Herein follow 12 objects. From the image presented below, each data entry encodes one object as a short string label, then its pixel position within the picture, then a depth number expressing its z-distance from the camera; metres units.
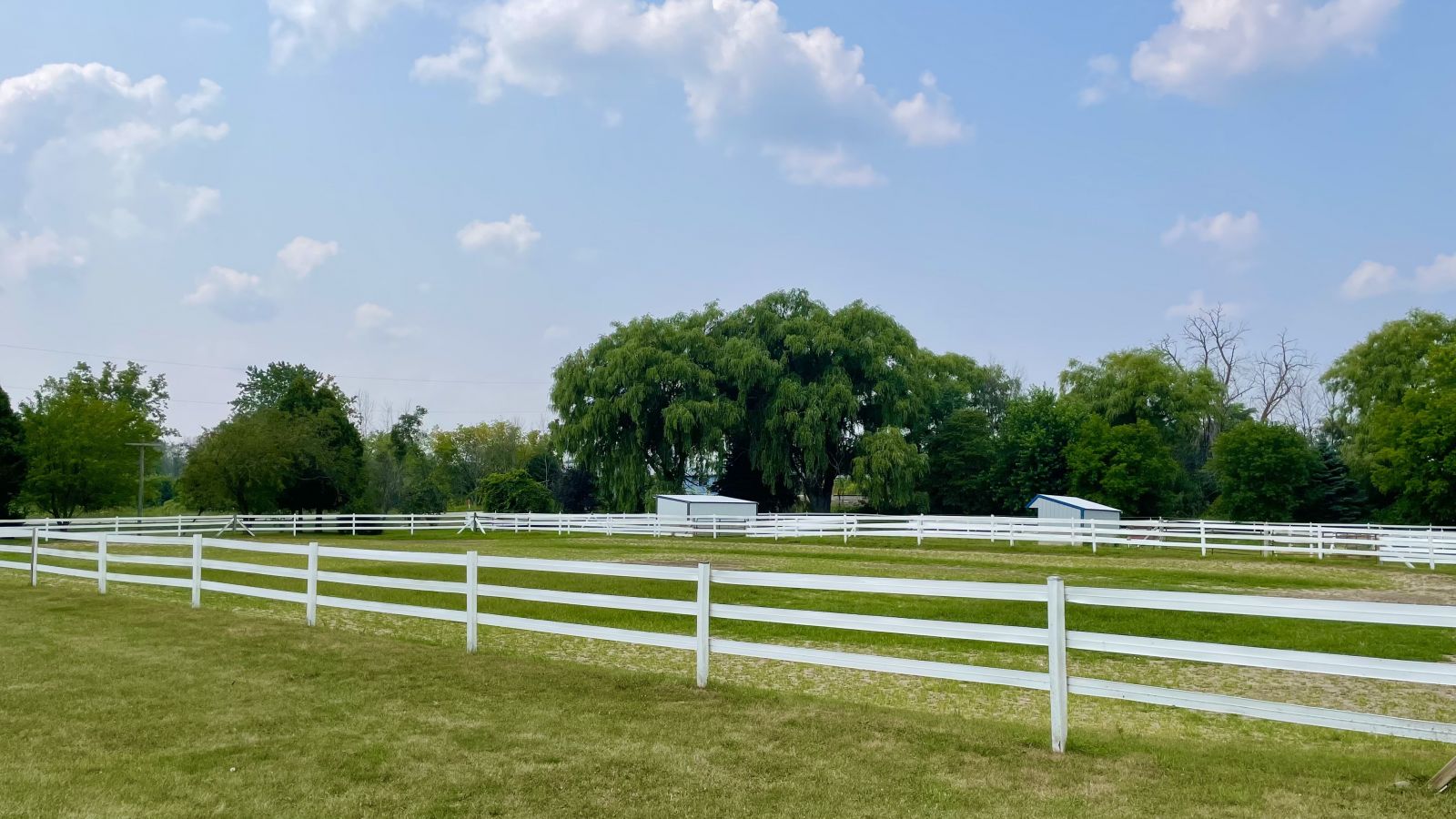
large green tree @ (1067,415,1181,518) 52.91
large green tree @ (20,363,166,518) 54.75
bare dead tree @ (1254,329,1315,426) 63.47
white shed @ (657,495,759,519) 42.91
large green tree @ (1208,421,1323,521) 47.25
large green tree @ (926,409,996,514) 58.72
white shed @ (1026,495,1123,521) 40.41
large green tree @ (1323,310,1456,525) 44.56
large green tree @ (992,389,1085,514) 57.06
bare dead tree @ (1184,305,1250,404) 65.06
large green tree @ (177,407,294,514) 44.34
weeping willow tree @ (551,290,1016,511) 49.22
